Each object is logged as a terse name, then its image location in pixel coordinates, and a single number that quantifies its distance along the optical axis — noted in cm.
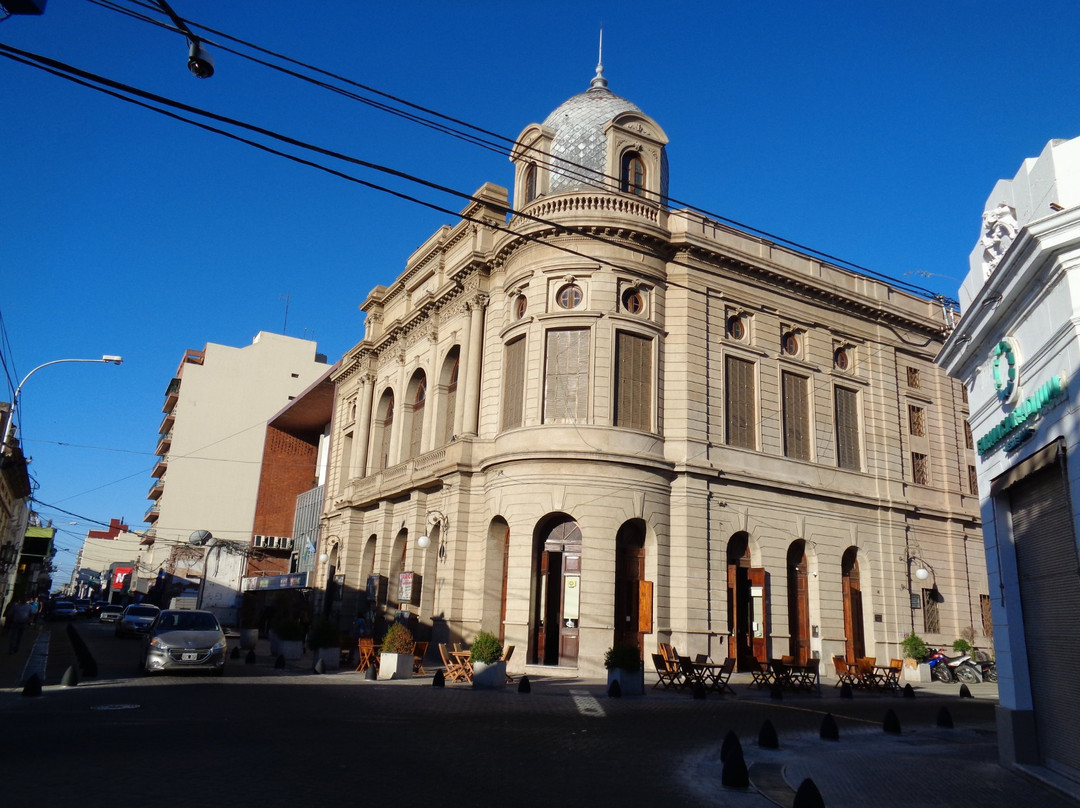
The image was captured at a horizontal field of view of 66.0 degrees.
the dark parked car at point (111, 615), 5384
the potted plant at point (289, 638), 2752
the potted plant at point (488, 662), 1972
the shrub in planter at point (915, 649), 2770
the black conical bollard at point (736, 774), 927
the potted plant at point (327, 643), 2448
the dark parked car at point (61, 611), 6219
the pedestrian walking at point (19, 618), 2759
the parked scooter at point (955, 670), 2752
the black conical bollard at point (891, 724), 1405
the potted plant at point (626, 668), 1906
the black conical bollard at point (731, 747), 949
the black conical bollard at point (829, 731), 1312
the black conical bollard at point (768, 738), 1205
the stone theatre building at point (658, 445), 2558
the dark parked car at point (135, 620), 3797
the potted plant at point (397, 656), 2158
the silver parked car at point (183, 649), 1925
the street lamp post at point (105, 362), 2555
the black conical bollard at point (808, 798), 702
